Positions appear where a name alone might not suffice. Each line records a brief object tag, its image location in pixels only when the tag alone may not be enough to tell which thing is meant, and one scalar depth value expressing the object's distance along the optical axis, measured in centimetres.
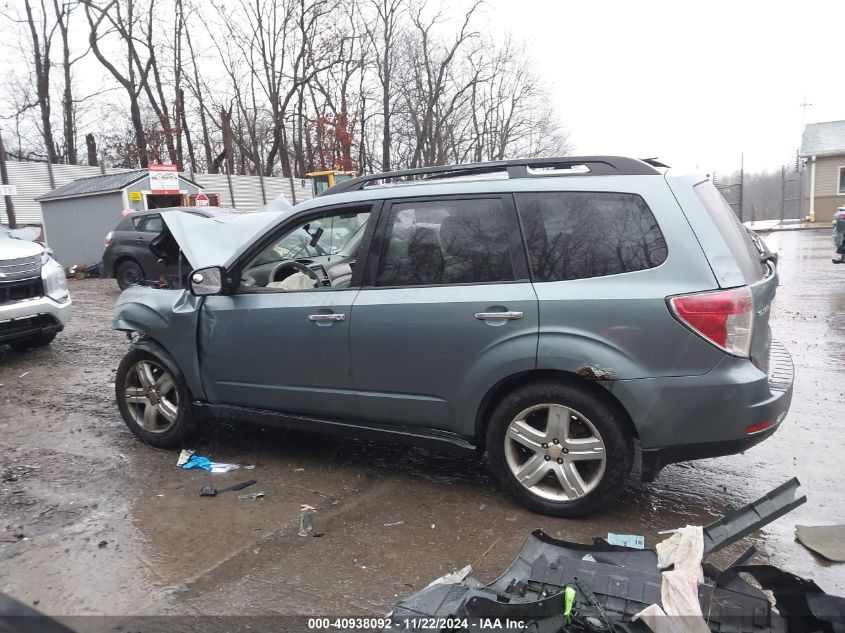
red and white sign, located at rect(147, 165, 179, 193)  1959
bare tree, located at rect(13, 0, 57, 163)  3142
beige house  3150
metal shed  1906
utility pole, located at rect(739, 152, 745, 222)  2884
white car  672
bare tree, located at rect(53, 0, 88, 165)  3266
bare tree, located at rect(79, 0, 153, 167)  3297
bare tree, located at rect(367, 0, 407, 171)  3497
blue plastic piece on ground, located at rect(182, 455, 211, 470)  432
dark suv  1378
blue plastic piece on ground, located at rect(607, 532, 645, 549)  310
